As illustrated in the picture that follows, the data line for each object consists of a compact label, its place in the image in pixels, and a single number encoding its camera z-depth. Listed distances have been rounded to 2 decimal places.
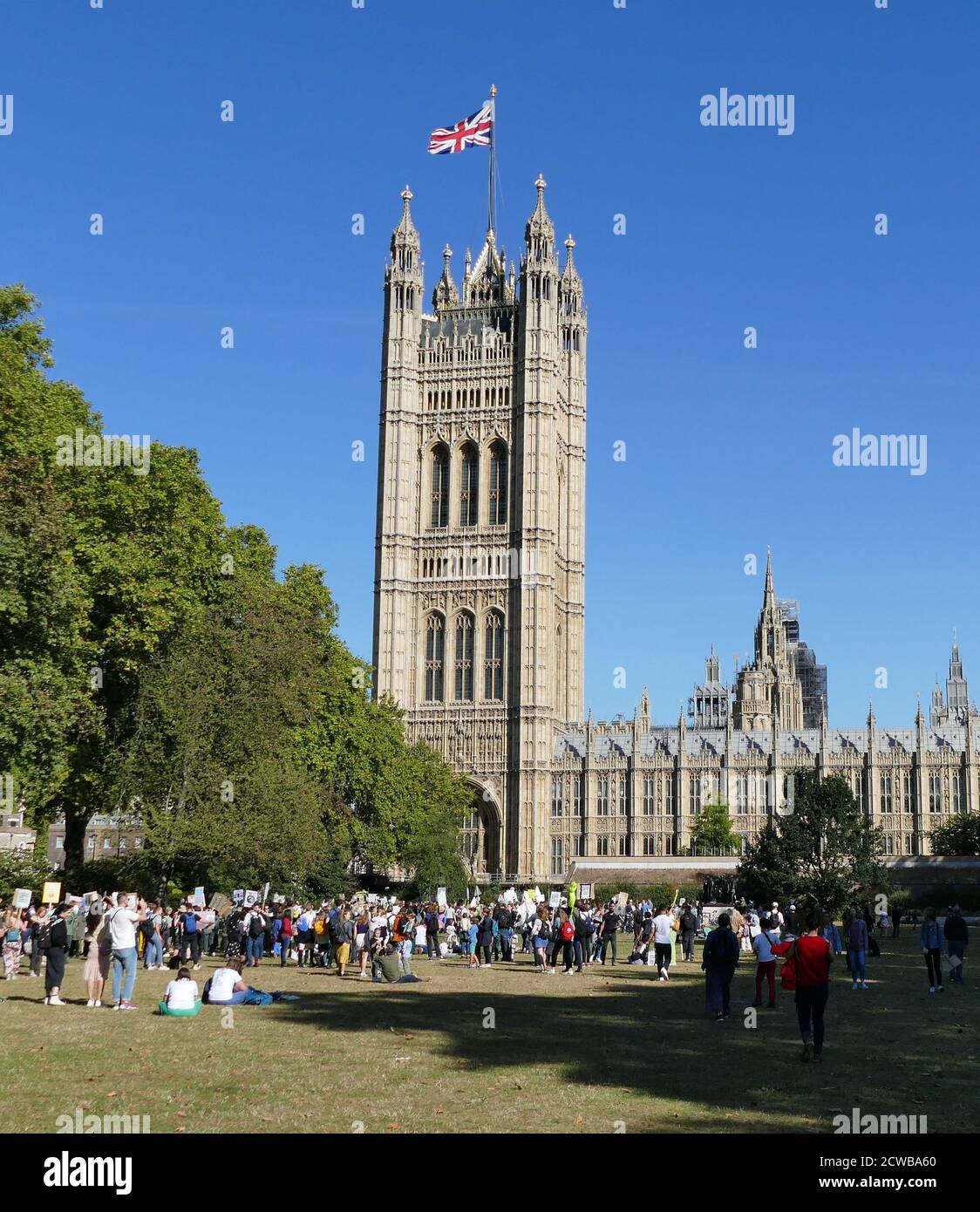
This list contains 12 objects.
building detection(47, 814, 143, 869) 40.55
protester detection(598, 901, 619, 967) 34.81
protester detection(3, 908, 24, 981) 27.75
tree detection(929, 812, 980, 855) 78.44
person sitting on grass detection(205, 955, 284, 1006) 21.41
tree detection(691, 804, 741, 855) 89.69
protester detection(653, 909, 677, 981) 27.92
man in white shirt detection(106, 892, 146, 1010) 20.84
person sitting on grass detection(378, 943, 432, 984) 26.97
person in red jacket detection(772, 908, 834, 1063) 15.73
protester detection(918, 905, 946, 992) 25.56
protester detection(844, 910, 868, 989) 26.53
